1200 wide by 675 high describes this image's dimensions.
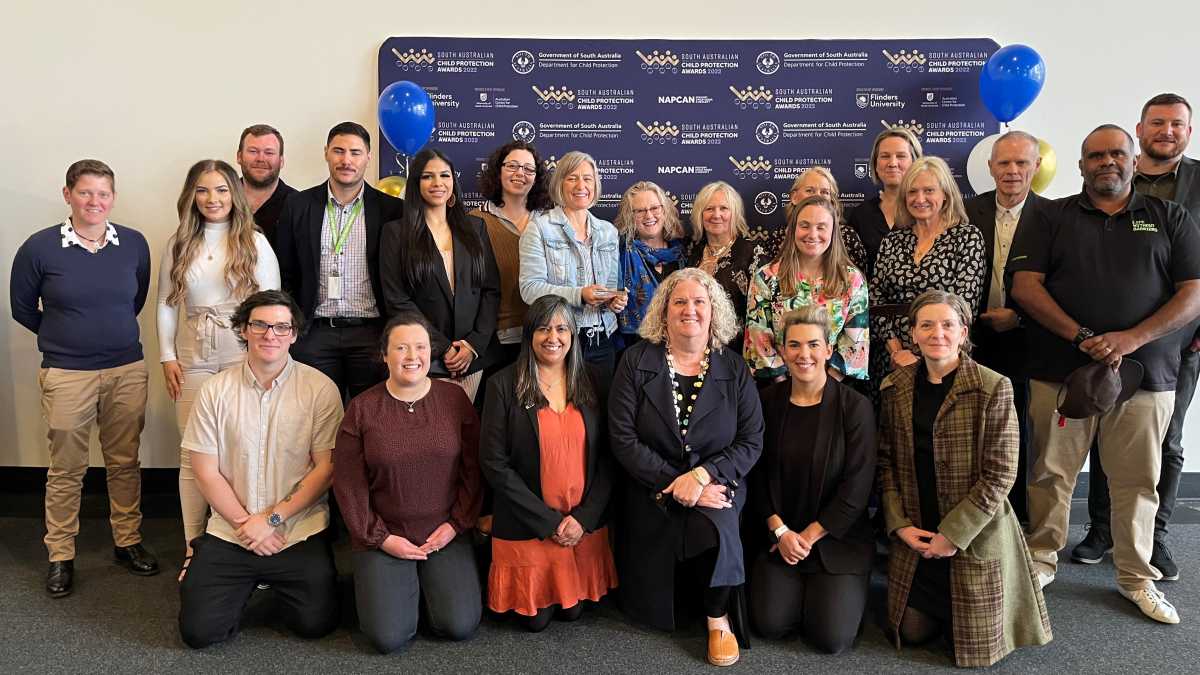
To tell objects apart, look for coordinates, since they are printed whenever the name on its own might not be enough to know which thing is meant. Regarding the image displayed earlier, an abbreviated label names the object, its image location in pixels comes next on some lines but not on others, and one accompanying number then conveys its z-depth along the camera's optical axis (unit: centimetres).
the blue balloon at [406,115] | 371
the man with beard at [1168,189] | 329
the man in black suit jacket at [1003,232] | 326
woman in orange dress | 271
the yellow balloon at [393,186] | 383
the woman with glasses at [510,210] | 337
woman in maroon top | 265
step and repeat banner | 405
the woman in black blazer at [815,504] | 266
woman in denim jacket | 312
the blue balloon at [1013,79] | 369
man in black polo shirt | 291
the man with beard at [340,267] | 319
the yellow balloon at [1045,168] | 376
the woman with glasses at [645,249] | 335
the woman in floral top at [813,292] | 295
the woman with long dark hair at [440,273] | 306
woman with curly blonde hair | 264
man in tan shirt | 267
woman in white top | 304
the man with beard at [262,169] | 353
